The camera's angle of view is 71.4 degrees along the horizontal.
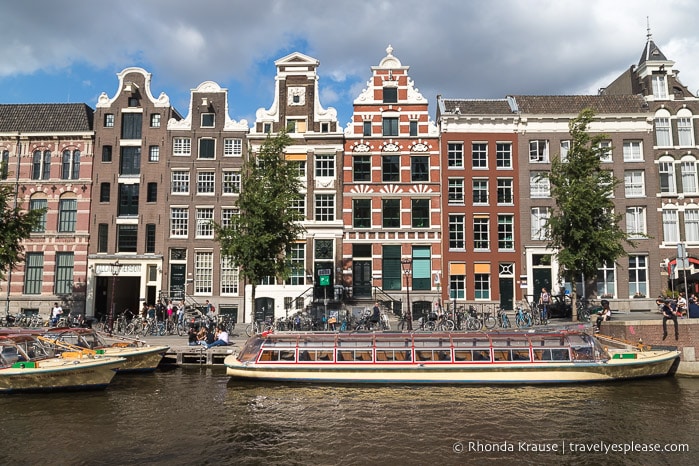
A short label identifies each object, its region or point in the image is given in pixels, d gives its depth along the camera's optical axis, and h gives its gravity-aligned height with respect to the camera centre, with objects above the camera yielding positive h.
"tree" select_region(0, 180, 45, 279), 27.45 +3.31
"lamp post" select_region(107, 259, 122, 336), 27.71 +0.66
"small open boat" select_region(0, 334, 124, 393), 17.59 -3.10
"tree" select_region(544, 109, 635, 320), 25.95 +3.85
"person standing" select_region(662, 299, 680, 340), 20.53 -1.33
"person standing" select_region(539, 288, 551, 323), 27.61 -1.12
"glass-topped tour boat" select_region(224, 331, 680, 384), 18.48 -2.90
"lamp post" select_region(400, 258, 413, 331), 26.44 +0.96
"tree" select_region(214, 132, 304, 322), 26.06 +3.52
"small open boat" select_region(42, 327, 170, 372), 20.89 -2.82
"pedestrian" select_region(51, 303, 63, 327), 29.89 -1.88
